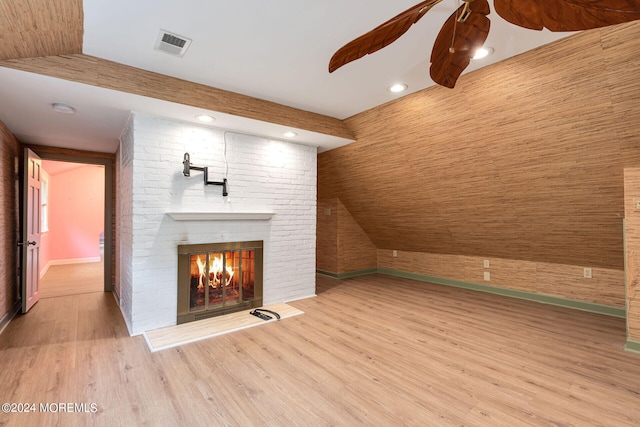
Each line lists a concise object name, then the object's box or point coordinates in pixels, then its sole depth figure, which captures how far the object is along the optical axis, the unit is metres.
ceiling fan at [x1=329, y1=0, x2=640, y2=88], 1.06
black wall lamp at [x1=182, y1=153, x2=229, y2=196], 3.59
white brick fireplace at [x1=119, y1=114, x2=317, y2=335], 3.44
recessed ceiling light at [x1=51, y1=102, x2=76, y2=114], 3.12
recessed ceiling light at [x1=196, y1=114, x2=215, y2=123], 3.50
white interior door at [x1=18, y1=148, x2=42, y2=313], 3.99
